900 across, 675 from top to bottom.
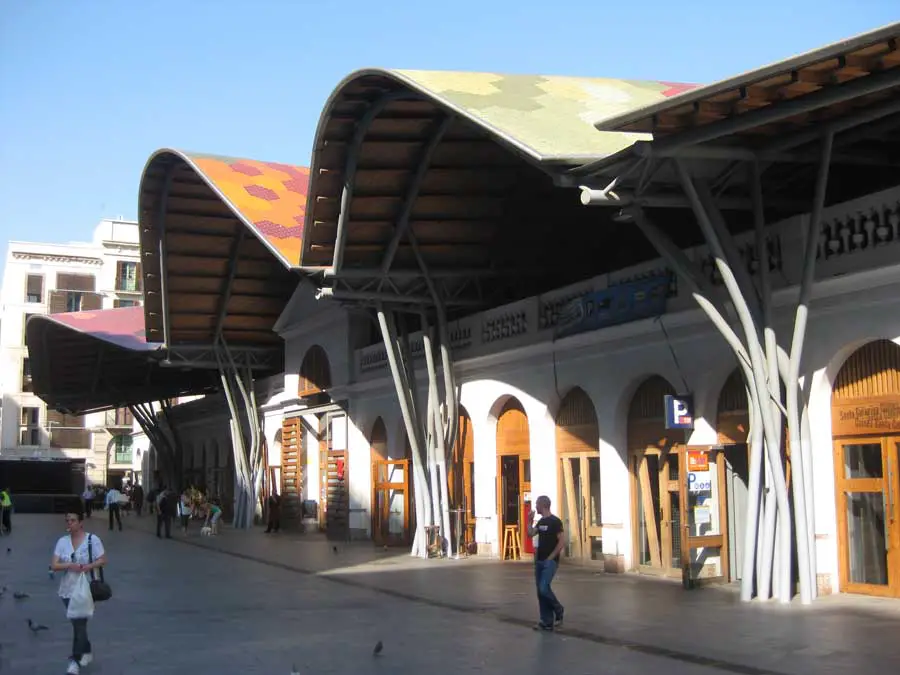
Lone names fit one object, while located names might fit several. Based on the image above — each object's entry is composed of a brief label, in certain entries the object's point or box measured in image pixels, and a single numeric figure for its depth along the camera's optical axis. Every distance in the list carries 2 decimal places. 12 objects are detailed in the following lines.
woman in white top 11.83
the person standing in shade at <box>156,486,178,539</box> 40.25
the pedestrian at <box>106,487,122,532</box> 45.47
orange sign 19.83
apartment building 89.50
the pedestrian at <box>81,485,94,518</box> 53.26
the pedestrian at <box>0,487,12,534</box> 42.69
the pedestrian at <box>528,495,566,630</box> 14.65
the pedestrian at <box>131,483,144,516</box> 61.31
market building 17.20
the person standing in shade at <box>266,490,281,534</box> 41.97
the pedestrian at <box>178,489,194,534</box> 43.22
